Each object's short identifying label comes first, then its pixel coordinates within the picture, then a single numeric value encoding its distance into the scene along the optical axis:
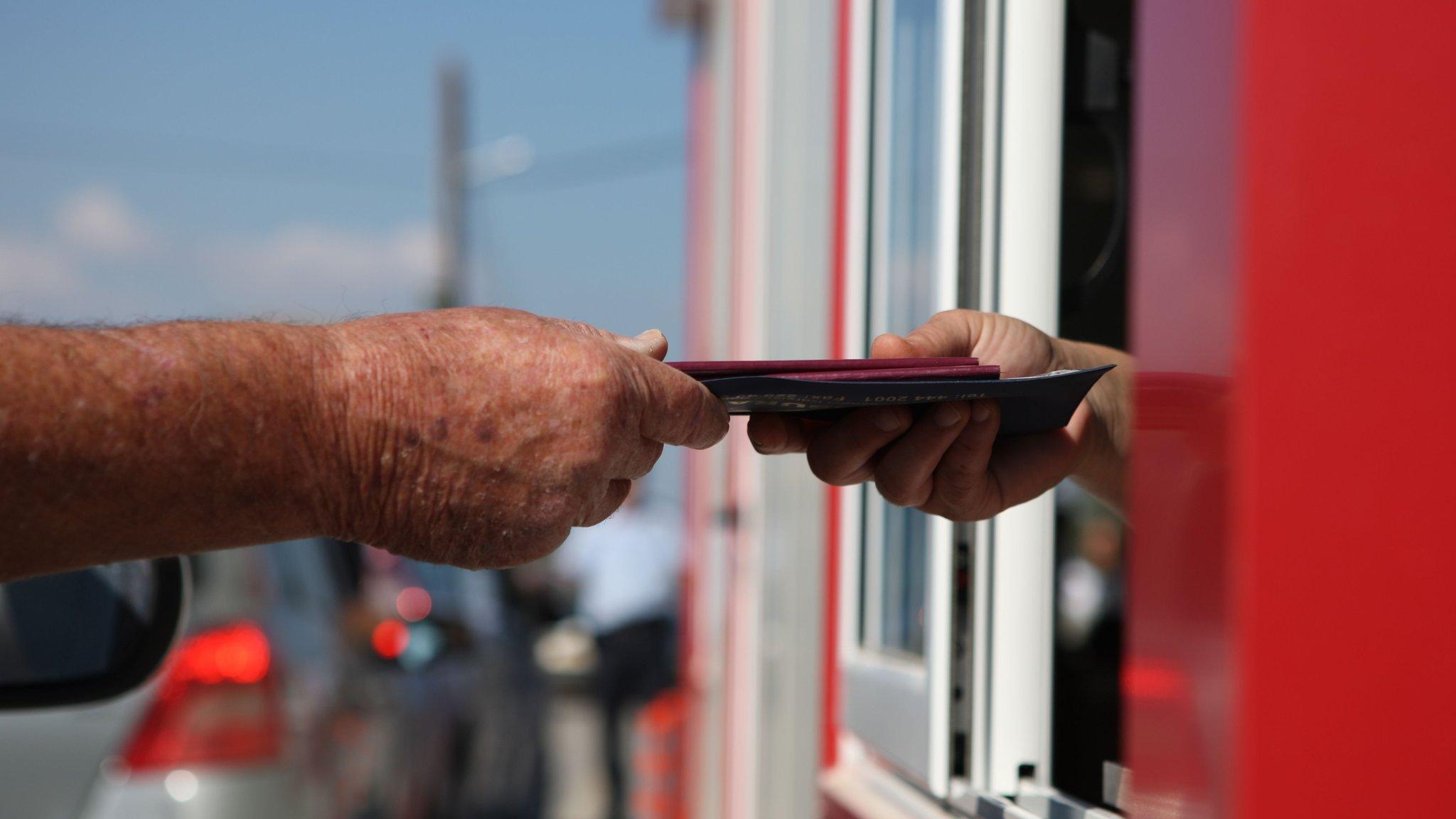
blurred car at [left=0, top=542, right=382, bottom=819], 2.38
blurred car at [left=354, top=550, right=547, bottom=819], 6.51
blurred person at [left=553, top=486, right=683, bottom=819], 7.36
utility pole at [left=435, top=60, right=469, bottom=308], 25.56
